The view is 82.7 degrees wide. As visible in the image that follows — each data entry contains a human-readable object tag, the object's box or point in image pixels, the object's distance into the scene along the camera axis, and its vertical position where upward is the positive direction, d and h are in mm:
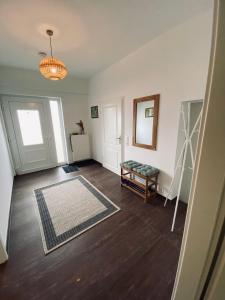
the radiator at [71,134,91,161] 4340 -929
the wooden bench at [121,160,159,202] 2330 -1201
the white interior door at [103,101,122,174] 3197 -457
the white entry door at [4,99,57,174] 3455 -393
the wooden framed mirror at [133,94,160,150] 2322 -56
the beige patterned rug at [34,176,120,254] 1767 -1520
